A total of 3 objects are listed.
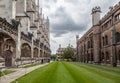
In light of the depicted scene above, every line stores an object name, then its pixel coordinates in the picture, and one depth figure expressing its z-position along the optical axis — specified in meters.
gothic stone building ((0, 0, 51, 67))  11.33
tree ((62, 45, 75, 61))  45.95
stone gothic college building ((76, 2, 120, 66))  16.10
